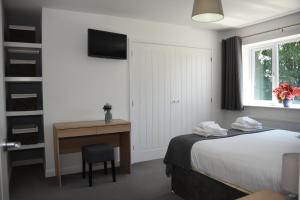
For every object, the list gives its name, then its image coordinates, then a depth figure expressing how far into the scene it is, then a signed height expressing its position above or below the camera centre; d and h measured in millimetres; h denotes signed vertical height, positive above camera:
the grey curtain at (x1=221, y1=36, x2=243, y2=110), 4410 +374
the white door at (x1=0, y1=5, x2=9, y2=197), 1162 -451
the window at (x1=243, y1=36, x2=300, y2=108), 3895 +432
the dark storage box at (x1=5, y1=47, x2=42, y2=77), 3326 +411
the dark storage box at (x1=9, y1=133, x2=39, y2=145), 3340 -595
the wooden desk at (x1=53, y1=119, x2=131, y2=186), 3080 -622
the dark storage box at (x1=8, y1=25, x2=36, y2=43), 3439 +912
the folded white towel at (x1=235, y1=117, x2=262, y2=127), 3215 -394
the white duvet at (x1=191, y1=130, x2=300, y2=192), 1784 -562
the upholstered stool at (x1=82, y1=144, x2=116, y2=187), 3074 -780
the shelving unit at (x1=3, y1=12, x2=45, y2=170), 3301 +265
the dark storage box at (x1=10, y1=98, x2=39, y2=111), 3308 -116
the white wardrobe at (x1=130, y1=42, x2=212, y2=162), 4035 +10
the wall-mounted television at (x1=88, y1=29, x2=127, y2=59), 3523 +767
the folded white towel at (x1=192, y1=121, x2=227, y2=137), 2768 -431
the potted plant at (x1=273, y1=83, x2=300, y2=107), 3711 -17
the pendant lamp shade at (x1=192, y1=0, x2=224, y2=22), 2111 +767
